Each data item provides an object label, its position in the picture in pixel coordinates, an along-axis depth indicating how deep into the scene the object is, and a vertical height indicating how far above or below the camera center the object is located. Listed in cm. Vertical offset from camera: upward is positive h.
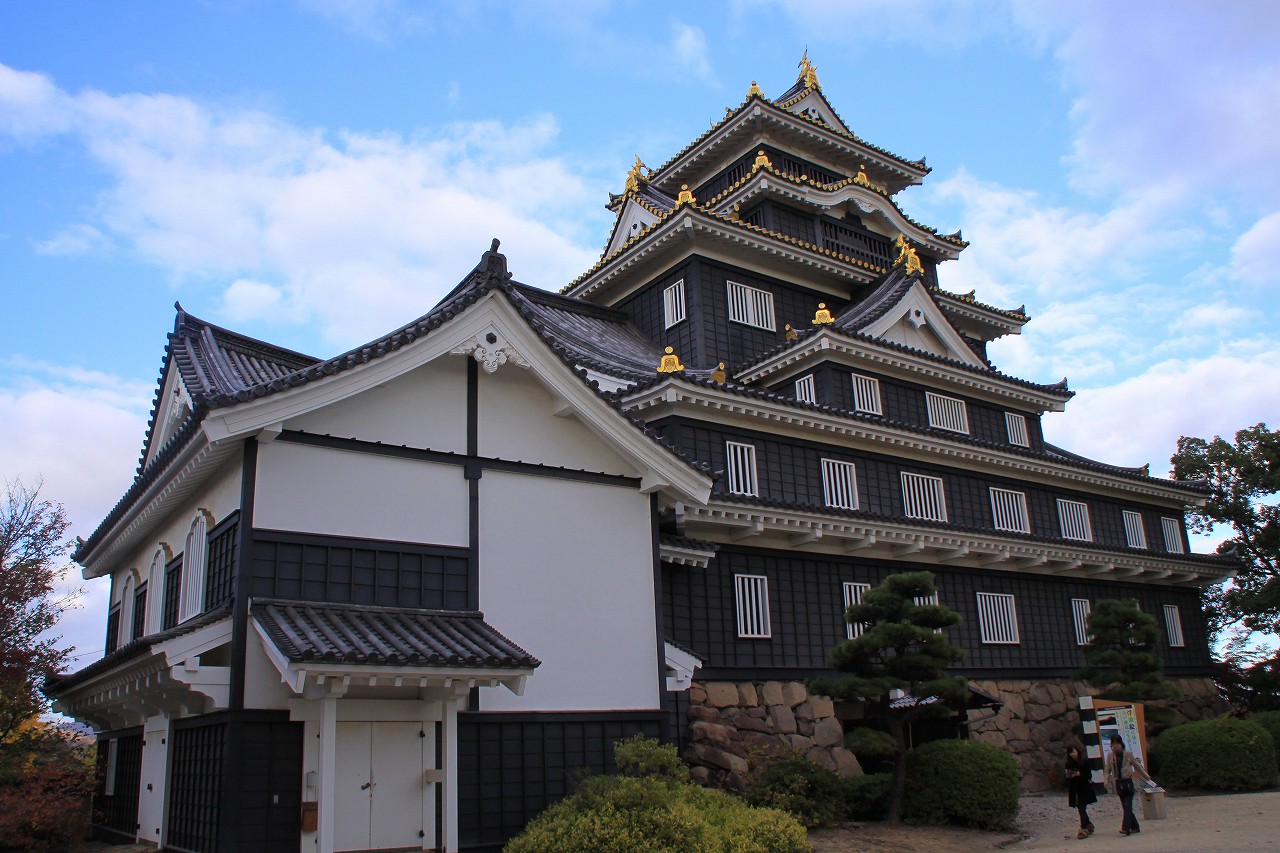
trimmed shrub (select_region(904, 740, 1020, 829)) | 1848 -163
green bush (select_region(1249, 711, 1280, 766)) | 2771 -107
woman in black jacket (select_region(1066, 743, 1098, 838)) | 1756 -161
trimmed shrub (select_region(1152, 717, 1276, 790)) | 2372 -163
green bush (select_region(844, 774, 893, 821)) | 1936 -182
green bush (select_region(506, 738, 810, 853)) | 1252 -142
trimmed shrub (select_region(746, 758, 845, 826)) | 1772 -155
